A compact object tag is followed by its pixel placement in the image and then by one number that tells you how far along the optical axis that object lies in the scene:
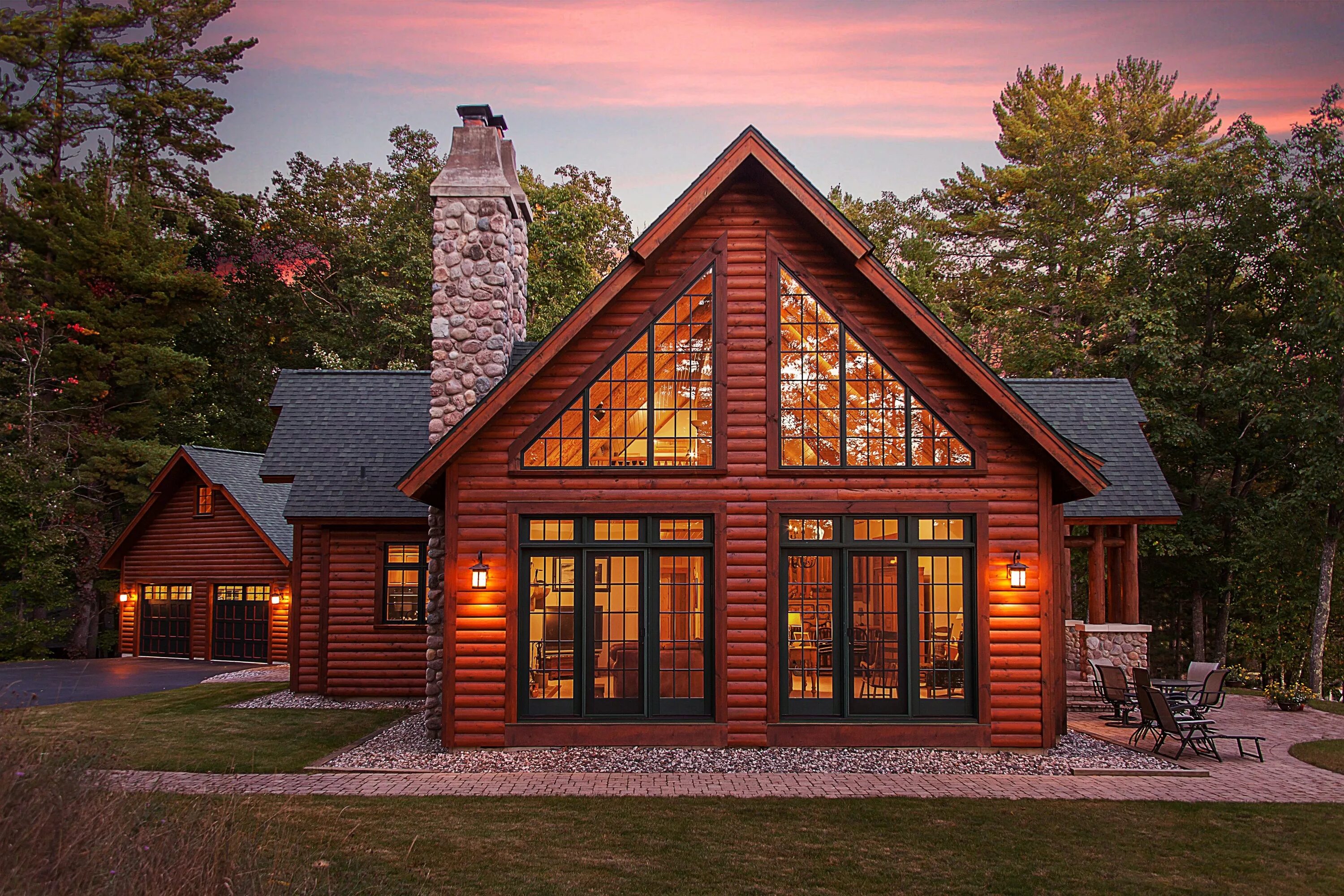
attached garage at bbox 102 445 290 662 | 22.34
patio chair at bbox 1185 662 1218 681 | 12.91
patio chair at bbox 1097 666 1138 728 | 11.84
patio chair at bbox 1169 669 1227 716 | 11.70
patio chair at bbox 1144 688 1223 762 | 10.05
